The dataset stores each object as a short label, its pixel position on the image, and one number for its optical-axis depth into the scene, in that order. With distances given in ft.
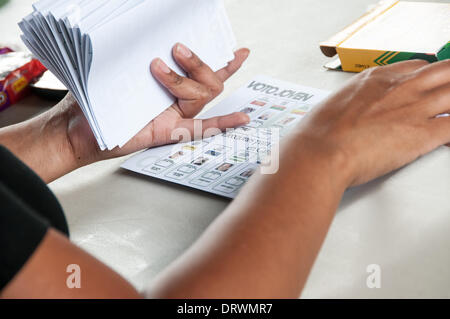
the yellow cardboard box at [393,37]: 3.11
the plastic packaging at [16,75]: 3.74
